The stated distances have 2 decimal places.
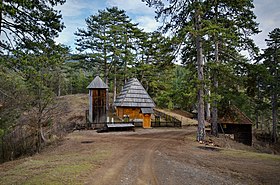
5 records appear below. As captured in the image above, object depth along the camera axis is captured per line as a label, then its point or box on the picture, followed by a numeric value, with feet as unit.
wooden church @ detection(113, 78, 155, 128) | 79.08
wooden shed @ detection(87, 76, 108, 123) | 70.33
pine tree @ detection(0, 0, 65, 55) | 21.59
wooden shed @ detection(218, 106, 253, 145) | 64.85
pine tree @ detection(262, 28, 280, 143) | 71.10
